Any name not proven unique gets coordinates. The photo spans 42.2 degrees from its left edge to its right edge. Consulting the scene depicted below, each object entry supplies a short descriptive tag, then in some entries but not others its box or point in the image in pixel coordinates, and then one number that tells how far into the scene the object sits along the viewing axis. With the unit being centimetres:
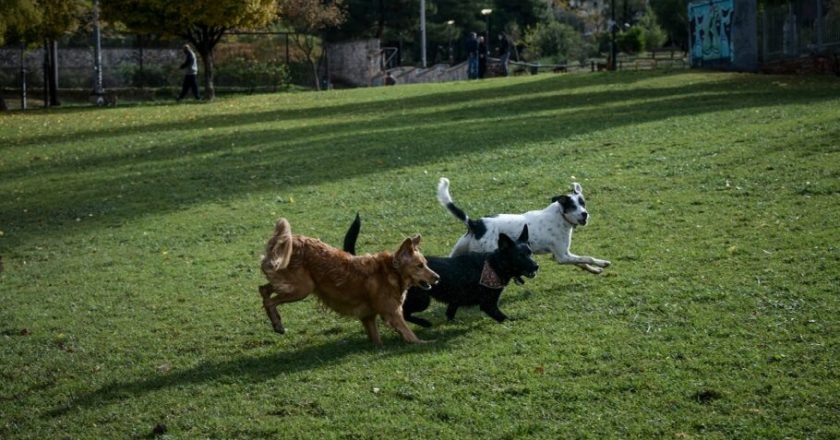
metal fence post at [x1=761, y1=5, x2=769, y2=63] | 3859
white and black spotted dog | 1117
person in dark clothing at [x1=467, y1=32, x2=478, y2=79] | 5109
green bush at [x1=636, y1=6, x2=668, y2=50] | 6925
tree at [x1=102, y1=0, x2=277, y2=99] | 4019
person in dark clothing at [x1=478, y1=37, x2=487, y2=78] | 5163
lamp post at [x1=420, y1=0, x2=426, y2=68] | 6699
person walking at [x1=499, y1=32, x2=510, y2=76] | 5269
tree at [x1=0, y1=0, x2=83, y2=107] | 3712
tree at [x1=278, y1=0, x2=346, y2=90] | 5922
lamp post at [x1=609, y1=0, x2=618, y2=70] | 4669
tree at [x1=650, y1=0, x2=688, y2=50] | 6962
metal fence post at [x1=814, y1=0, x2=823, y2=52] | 3397
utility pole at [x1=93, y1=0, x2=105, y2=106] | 4344
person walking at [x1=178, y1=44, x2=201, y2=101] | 4223
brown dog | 924
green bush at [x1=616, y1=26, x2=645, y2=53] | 6440
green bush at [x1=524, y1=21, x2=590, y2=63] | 7031
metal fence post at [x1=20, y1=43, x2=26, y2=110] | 4198
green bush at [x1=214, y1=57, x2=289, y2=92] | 5294
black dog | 983
